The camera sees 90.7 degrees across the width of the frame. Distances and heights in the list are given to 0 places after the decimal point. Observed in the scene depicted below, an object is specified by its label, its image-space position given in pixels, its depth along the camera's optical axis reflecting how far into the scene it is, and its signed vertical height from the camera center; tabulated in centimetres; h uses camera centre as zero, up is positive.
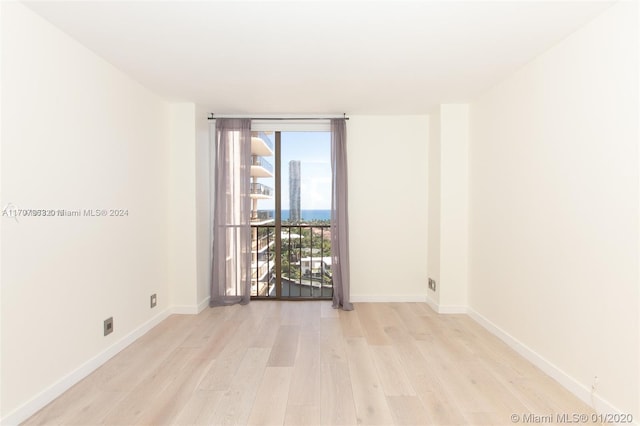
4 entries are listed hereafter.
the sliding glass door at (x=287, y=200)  402 +6
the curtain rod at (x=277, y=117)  377 +106
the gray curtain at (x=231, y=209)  376 -5
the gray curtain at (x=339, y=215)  375 -12
